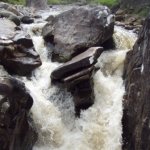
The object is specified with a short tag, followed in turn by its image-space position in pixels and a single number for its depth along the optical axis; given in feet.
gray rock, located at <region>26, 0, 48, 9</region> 121.30
